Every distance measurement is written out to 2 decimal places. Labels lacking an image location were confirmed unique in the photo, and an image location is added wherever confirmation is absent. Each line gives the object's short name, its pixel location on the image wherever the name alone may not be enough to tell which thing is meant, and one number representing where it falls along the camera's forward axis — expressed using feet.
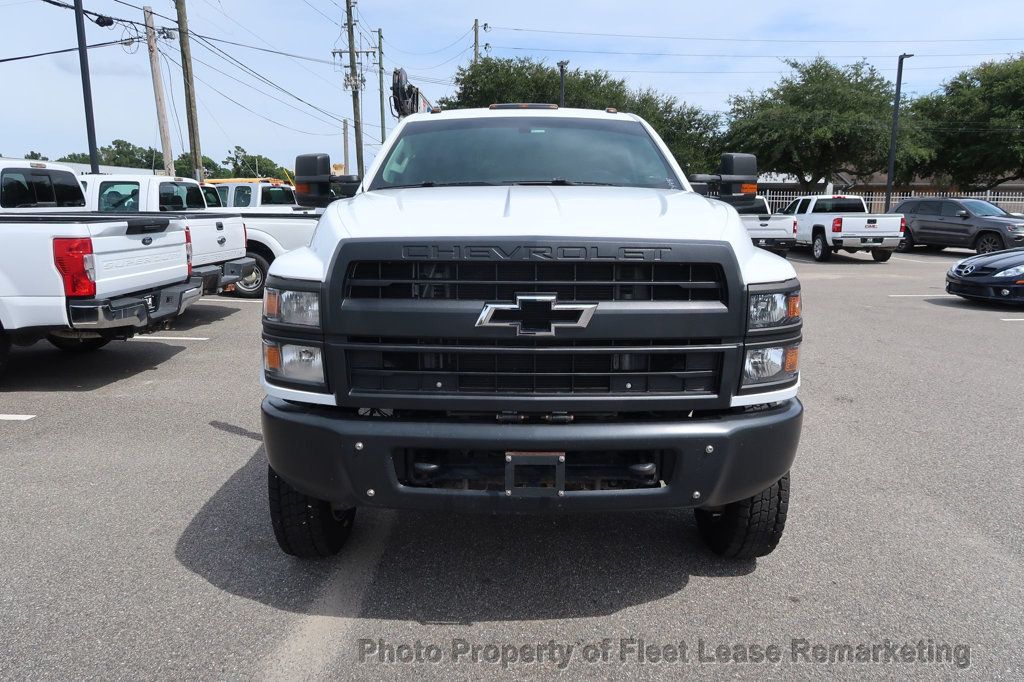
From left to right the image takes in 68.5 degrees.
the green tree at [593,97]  125.39
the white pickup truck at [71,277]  18.84
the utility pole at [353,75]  119.96
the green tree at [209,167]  271.69
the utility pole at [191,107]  73.56
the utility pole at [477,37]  175.20
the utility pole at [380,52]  161.68
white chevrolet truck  8.56
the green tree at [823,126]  116.57
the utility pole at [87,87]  55.21
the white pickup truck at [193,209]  28.48
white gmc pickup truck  61.87
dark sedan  36.24
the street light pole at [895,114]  95.76
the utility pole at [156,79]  73.00
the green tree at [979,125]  124.16
